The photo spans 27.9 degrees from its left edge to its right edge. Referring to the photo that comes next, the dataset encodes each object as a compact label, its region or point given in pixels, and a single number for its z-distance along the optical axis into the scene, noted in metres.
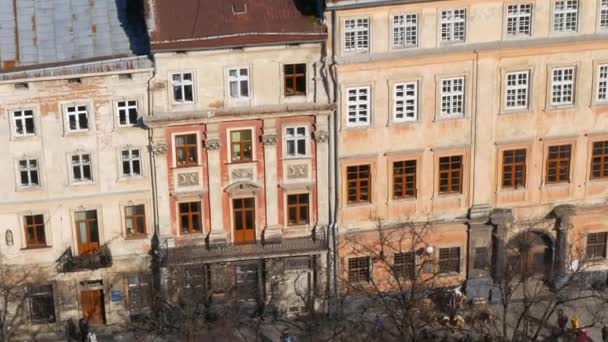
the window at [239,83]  65.81
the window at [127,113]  65.88
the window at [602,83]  68.81
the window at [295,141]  67.38
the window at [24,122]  65.12
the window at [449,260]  71.44
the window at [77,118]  65.62
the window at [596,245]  72.88
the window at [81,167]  66.62
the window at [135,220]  68.06
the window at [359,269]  70.75
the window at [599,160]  70.50
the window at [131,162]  66.88
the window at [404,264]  70.81
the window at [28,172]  66.12
